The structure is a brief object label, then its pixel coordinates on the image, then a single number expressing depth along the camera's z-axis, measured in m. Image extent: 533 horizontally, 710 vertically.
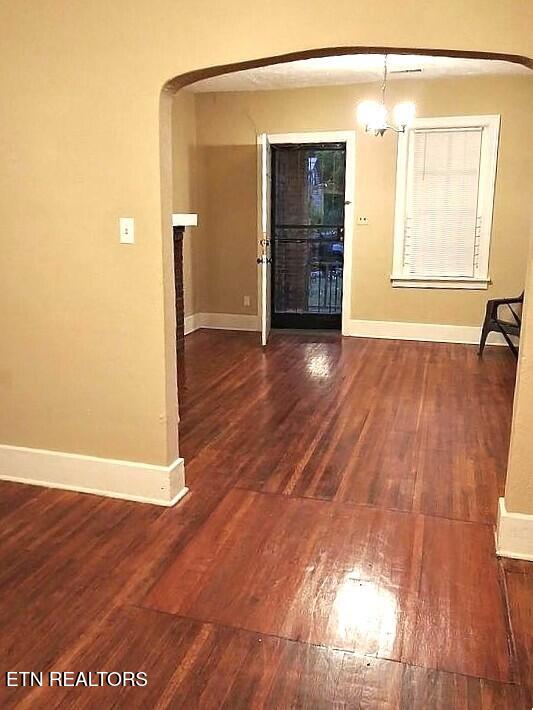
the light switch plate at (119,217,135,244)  2.59
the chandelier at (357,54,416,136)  5.48
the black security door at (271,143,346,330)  7.03
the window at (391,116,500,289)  6.05
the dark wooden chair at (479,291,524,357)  5.62
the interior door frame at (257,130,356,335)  6.43
